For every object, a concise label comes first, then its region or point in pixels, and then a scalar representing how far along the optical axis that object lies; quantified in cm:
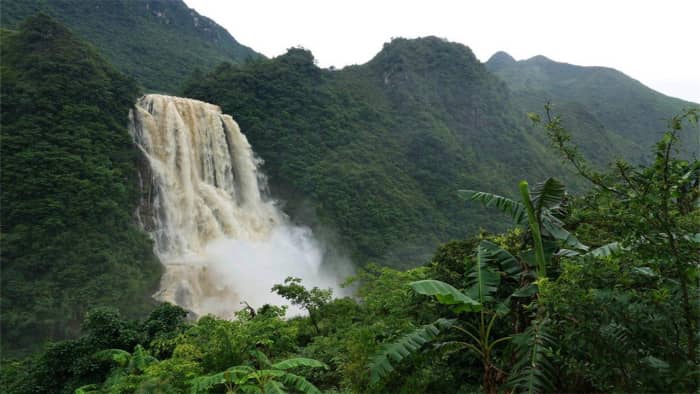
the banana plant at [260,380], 438
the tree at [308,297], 966
